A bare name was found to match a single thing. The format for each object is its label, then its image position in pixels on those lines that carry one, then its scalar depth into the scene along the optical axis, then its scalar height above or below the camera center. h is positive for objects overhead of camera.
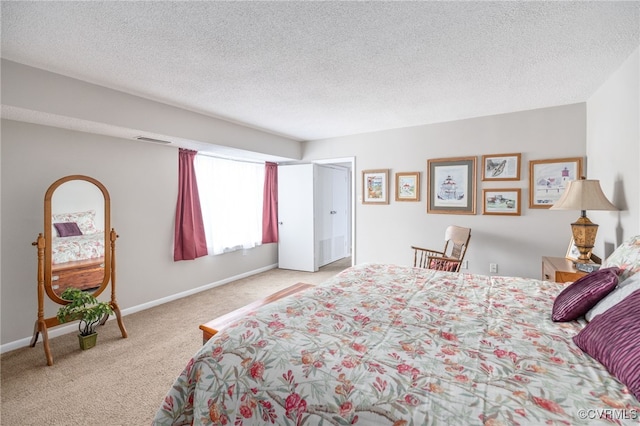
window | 4.41 +0.09
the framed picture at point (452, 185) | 3.95 +0.30
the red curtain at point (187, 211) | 3.96 -0.05
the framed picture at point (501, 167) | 3.68 +0.52
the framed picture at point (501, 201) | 3.68 +0.08
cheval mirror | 2.67 -0.36
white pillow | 1.23 -0.39
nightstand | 2.42 -0.55
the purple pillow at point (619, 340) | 0.90 -0.47
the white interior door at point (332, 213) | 5.67 -0.13
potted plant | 2.63 -0.96
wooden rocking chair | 3.36 -0.57
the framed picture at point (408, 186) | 4.32 +0.31
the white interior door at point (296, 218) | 5.38 -0.20
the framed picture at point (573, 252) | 2.80 -0.45
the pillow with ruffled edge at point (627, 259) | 1.42 -0.27
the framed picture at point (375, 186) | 4.59 +0.33
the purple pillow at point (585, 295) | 1.37 -0.43
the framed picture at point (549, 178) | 3.41 +0.35
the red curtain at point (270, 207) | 5.50 +0.00
